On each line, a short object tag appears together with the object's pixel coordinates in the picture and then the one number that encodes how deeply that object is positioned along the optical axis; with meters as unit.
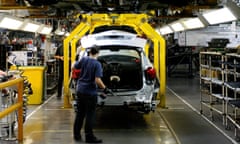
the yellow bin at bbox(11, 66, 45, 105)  13.08
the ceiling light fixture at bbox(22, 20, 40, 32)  16.68
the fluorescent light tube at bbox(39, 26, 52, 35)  20.50
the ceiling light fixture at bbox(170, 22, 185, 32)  20.52
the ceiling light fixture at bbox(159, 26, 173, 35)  25.19
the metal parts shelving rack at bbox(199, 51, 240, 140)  8.70
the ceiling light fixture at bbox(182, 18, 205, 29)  16.46
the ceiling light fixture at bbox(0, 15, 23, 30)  13.52
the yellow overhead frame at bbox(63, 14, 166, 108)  12.05
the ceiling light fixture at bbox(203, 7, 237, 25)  12.27
